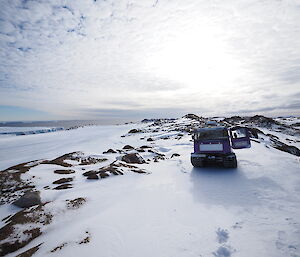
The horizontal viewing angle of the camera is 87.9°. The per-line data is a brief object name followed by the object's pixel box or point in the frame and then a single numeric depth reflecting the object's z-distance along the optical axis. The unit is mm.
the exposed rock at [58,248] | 3332
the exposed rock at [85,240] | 3516
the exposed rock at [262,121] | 45144
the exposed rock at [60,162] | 10459
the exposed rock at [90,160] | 11820
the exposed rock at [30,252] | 3297
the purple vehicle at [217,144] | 8492
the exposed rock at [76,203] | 5173
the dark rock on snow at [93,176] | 7895
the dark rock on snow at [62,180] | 7527
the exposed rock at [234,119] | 61525
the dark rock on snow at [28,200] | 5559
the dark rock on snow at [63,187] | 6793
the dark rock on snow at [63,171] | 8906
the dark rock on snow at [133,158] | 12184
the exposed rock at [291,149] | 19381
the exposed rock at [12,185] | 6293
